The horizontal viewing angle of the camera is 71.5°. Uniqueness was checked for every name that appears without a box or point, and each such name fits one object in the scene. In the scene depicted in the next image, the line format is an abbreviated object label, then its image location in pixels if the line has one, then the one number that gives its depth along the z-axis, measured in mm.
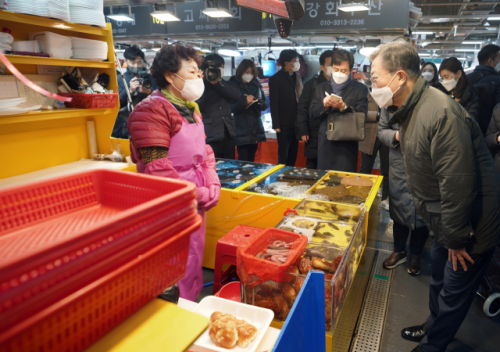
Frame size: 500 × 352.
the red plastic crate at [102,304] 574
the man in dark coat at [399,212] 3221
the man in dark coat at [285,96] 5406
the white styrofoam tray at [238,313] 1302
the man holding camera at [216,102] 4406
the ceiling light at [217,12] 5811
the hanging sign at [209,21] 6457
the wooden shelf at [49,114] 2618
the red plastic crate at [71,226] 537
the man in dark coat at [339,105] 3824
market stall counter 2785
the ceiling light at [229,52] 10712
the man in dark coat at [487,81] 5008
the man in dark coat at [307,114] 4773
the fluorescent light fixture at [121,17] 7160
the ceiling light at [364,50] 7832
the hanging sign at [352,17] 5391
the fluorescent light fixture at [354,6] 5202
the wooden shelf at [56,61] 2605
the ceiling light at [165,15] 6091
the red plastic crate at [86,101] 3289
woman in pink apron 2162
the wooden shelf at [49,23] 2553
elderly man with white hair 1799
